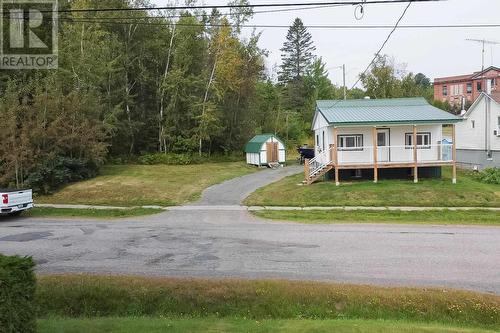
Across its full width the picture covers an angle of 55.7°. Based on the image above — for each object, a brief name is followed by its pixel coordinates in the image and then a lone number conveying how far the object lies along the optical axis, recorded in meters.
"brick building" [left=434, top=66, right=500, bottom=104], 92.34
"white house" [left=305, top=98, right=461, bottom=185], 27.58
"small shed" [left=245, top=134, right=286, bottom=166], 39.75
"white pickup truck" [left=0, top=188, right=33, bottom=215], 20.14
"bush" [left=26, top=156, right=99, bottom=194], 26.64
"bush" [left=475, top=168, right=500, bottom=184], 27.81
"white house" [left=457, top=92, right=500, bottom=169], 33.88
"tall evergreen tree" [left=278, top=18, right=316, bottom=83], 90.06
